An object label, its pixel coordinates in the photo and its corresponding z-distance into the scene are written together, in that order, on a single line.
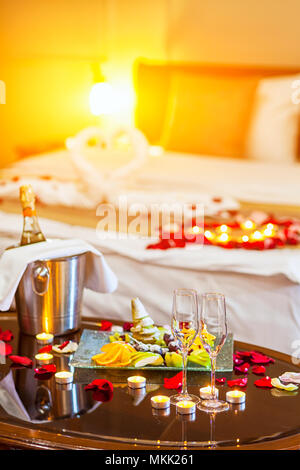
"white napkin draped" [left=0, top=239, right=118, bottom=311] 2.42
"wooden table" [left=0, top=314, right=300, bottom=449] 1.93
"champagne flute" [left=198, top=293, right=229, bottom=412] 2.05
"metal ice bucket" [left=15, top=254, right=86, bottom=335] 2.45
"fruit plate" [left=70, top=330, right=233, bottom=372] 2.27
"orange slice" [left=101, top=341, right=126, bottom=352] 2.28
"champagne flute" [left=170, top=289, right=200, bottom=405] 2.07
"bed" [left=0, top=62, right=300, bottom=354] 2.91
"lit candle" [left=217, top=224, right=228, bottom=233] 3.27
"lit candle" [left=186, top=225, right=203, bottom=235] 3.29
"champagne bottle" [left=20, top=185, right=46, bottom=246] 2.57
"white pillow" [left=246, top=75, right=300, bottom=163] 5.27
